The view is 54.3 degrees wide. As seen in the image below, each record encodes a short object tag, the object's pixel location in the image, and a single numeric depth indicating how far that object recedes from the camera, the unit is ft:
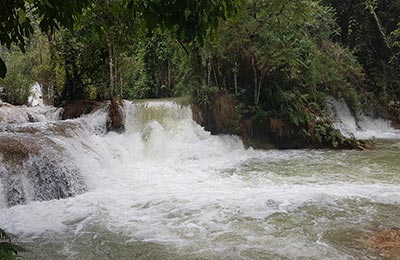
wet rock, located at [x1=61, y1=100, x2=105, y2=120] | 37.60
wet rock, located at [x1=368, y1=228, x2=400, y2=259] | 13.40
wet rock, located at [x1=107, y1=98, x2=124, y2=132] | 35.83
